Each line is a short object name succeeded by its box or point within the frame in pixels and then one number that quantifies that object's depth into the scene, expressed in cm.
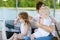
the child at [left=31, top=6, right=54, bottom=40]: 268
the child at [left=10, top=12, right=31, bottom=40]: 314
